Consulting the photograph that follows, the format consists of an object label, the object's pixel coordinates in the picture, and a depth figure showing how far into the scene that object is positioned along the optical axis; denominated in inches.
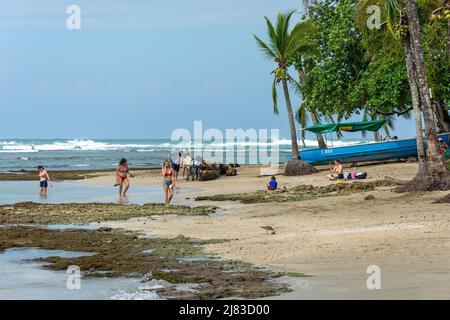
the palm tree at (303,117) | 1714.8
